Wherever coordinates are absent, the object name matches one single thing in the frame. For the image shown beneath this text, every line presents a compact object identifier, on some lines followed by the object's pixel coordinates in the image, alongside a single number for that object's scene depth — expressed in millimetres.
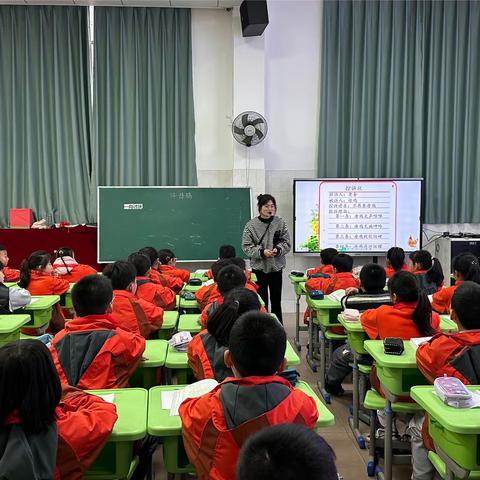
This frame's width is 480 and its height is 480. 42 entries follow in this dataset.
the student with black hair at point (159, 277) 4137
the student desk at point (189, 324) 2961
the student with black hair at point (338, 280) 4152
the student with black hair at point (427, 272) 4215
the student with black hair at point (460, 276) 3607
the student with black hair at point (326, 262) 4832
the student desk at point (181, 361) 2338
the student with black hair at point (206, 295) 3356
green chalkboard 6375
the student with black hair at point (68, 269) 4672
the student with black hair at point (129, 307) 2838
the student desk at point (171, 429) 1707
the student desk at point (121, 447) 1670
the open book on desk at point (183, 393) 1869
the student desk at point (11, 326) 2850
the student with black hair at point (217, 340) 2172
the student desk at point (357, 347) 3002
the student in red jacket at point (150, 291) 3465
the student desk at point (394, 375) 2297
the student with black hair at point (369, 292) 3365
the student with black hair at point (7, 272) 5031
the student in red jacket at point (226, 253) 4965
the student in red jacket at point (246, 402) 1456
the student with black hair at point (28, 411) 1324
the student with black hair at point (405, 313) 2686
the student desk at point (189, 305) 3764
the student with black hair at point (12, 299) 3369
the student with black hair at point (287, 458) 768
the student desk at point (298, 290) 4782
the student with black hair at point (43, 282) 4043
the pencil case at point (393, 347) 2375
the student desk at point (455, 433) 1670
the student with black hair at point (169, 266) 4906
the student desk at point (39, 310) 3482
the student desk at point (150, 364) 2392
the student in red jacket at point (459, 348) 2072
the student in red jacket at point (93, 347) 2086
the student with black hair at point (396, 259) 4473
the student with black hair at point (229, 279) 3008
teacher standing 5180
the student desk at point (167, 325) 3086
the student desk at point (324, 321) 3642
